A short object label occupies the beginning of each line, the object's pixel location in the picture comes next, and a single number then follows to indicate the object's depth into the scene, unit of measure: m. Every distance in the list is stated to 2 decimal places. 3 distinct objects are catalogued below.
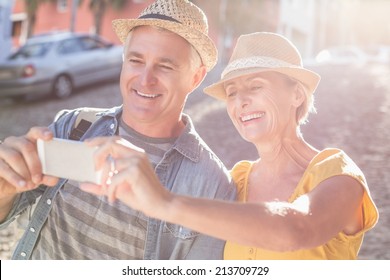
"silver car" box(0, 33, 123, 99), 4.88
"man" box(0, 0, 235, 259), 2.10
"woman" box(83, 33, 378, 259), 1.56
